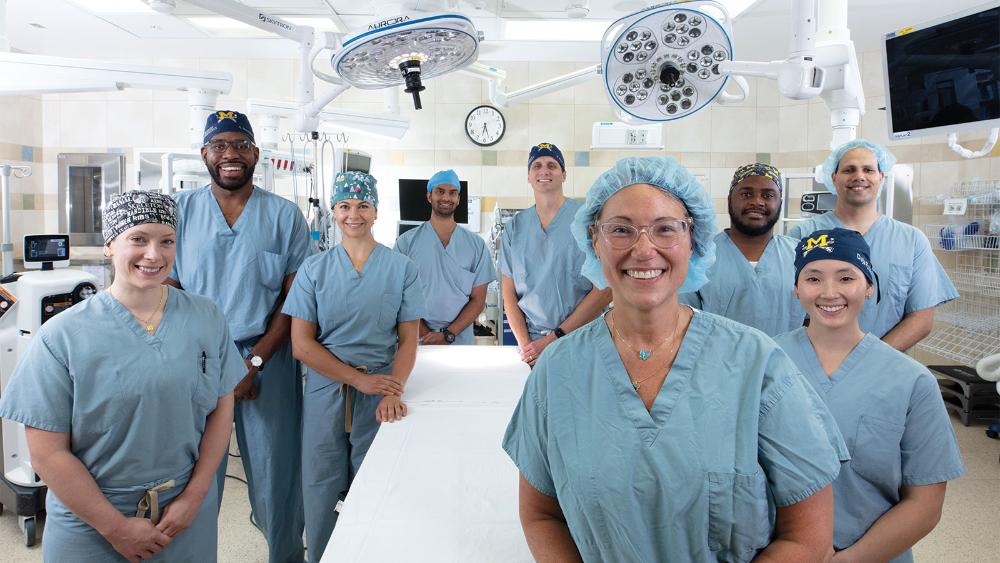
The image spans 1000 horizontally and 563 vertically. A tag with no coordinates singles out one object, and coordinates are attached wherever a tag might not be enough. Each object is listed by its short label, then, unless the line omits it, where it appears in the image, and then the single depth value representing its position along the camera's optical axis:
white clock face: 6.04
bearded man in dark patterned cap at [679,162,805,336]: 1.98
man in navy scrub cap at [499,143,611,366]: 2.67
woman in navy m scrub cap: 1.22
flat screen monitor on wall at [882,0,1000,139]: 1.93
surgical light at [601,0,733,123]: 1.74
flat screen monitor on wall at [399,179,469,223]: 5.00
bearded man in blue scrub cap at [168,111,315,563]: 2.15
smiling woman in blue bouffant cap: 0.90
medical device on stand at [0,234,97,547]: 2.43
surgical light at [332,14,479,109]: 1.60
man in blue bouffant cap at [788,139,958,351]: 1.98
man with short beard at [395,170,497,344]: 3.19
